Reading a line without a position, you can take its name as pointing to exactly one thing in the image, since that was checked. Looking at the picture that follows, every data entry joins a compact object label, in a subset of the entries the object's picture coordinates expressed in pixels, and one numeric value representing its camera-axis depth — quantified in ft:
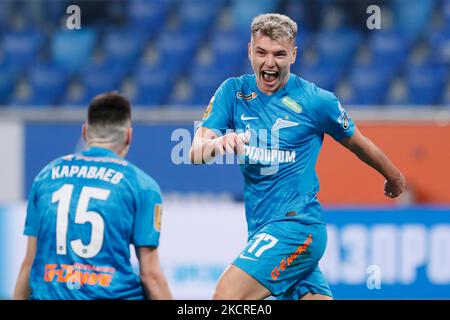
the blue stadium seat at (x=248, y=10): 38.91
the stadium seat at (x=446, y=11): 38.62
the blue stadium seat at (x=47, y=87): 39.34
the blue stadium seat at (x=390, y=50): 37.52
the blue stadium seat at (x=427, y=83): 36.70
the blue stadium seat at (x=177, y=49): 39.04
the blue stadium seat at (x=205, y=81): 36.60
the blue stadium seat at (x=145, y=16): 40.78
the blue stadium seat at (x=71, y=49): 39.70
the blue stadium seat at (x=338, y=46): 37.78
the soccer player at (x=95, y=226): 14.78
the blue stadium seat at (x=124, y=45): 39.50
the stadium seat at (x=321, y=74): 36.70
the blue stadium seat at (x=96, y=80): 38.24
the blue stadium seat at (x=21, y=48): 40.29
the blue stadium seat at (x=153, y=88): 38.09
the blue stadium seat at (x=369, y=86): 36.73
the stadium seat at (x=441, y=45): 37.42
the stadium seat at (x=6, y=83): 39.81
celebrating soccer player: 16.72
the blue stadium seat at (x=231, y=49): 37.83
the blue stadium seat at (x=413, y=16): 38.73
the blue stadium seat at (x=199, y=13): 40.32
